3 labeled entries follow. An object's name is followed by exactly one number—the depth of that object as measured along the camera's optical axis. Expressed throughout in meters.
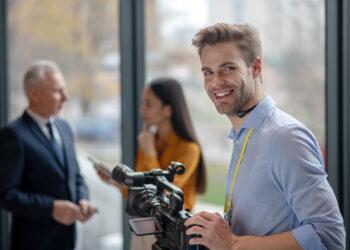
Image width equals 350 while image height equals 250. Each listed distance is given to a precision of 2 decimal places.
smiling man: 2.60
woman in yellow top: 3.50
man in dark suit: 3.85
